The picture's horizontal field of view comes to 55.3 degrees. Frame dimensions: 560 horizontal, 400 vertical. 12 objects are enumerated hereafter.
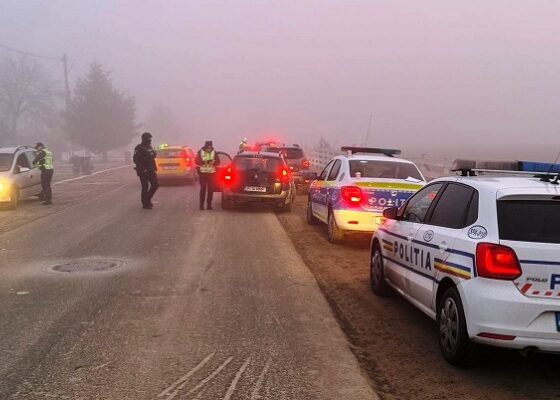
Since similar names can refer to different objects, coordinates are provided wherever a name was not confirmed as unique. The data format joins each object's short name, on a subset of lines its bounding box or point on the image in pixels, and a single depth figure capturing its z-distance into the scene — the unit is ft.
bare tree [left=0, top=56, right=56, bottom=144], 206.08
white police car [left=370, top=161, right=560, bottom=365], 12.44
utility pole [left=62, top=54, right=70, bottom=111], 155.91
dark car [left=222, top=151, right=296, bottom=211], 44.39
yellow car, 67.97
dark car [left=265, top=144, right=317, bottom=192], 63.41
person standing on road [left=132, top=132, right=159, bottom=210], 45.60
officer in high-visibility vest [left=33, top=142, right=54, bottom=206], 49.80
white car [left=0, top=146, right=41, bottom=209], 45.44
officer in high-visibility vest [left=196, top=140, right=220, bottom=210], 44.96
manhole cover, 24.48
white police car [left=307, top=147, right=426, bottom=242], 29.17
